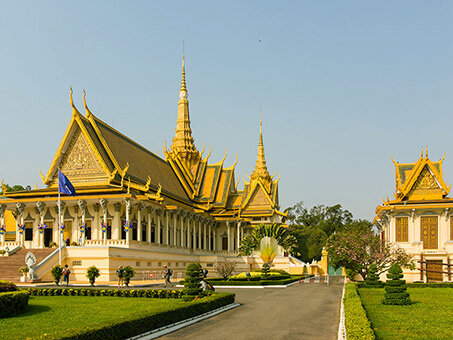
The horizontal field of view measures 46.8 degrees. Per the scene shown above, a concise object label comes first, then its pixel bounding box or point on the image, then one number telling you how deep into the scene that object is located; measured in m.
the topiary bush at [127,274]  26.02
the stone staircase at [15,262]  27.12
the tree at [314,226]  75.00
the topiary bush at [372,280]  27.48
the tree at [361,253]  29.27
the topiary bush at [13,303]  13.65
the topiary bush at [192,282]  17.16
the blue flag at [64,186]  31.20
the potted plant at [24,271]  25.97
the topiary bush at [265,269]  38.39
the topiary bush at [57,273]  25.29
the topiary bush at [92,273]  26.06
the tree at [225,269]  33.61
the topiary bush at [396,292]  18.36
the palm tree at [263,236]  52.99
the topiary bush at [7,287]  15.03
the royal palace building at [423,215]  35.62
